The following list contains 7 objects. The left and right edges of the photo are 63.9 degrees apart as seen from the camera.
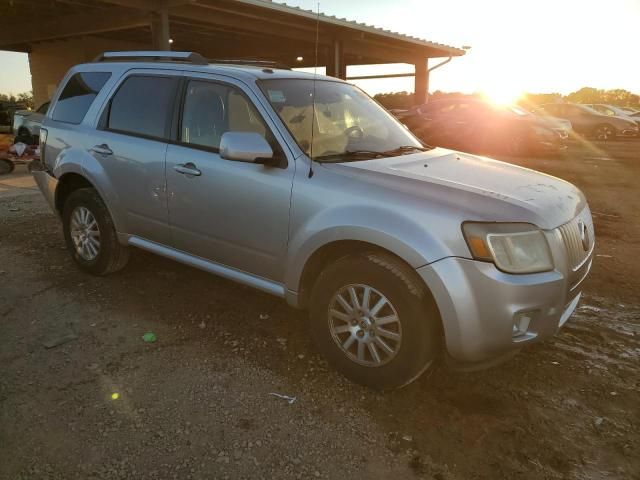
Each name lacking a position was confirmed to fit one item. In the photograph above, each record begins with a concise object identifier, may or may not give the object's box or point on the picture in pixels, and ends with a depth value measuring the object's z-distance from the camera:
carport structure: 12.83
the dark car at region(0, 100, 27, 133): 19.77
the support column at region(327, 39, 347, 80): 17.30
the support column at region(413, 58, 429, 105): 22.17
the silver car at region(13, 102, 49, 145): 14.84
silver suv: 2.57
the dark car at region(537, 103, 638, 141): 20.28
